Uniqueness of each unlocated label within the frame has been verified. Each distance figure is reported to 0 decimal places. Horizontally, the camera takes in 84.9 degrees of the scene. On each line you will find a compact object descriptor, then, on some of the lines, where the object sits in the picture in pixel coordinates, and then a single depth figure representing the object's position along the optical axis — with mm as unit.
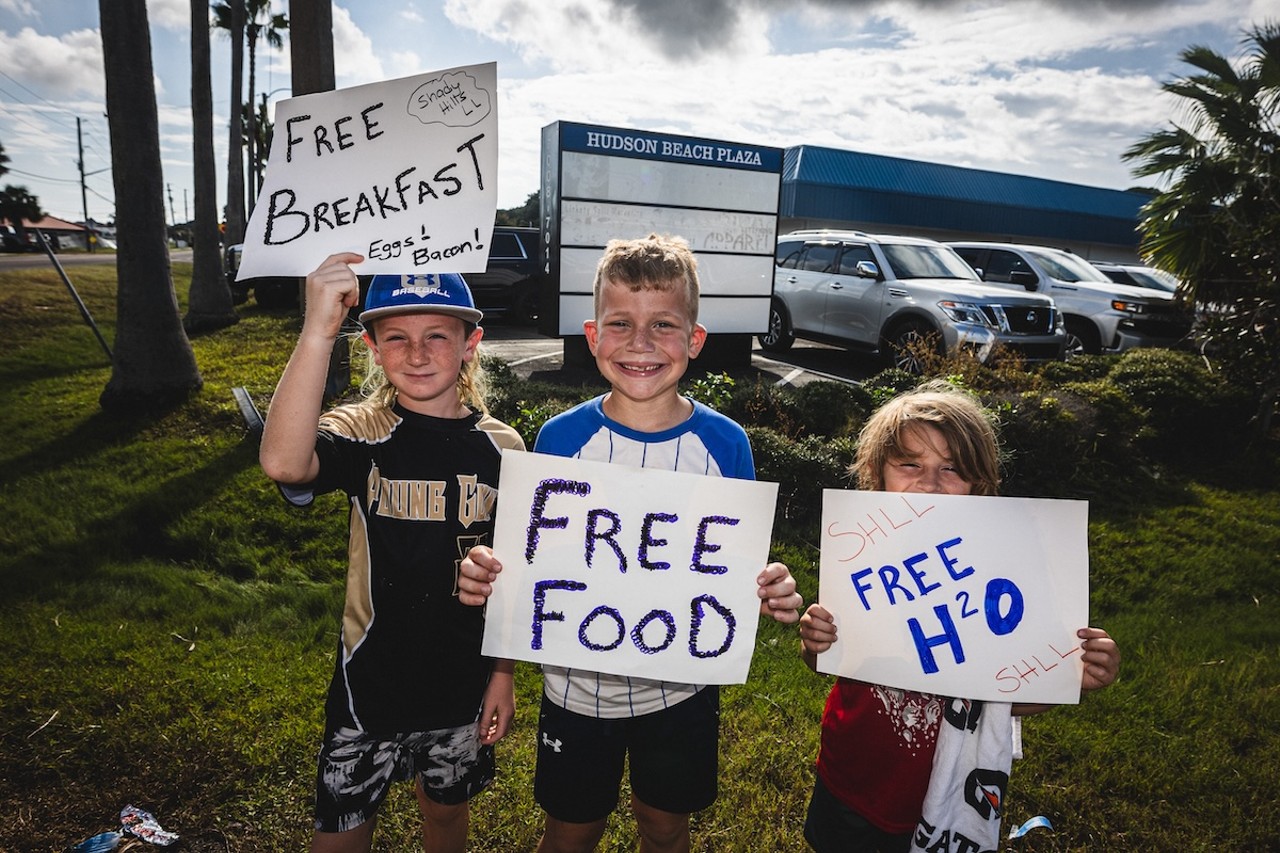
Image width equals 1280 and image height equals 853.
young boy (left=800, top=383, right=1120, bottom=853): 1754
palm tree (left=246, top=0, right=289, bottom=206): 27469
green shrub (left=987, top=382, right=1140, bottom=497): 6289
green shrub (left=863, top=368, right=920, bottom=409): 6703
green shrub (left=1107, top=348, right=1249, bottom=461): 7652
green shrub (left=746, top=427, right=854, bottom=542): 5277
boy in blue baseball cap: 1812
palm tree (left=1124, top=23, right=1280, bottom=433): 8148
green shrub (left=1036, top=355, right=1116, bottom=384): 8234
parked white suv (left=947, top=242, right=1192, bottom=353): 10906
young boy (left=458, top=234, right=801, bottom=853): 1877
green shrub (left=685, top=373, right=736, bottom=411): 6328
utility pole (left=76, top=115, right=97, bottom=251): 47438
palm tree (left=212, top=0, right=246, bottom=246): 17869
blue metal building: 28156
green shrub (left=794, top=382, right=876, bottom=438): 6477
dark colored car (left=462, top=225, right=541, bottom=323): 14109
